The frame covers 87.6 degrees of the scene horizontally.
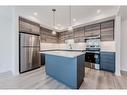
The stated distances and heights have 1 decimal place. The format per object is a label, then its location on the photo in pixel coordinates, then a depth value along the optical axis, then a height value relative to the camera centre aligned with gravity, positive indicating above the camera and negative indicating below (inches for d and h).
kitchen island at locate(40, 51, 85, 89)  69.1 -26.8
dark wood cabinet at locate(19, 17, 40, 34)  112.9 +38.1
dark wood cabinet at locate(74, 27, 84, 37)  159.4 +37.1
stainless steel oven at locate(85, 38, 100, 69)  131.2 -13.8
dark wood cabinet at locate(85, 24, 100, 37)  137.1 +36.2
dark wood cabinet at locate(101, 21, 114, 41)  122.4 +30.8
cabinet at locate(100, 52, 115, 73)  115.0 -26.1
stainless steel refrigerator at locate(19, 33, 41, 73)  111.1 -9.9
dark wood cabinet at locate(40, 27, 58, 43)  163.4 +28.3
